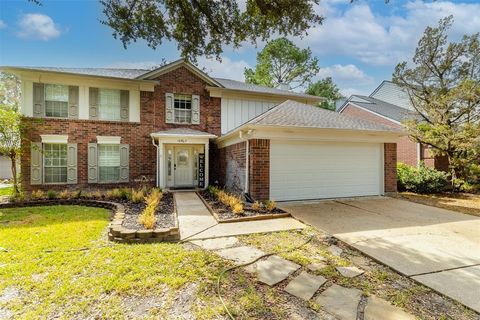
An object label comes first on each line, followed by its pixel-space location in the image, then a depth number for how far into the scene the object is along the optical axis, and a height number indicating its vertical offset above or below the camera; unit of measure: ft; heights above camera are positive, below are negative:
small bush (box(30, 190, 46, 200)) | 29.41 -4.45
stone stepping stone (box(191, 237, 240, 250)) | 14.85 -5.24
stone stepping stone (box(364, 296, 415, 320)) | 8.38 -5.33
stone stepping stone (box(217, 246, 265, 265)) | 13.03 -5.24
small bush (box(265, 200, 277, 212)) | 23.08 -4.37
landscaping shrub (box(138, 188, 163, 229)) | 17.13 -4.28
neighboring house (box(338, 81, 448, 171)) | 47.62 +11.11
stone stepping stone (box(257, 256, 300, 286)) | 10.93 -5.25
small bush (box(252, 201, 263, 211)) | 23.21 -4.48
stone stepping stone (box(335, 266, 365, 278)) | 11.30 -5.27
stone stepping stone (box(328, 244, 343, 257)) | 13.91 -5.26
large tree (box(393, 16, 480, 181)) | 37.60 +10.67
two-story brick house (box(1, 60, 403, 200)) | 27.84 +2.80
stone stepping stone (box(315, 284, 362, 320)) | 8.55 -5.30
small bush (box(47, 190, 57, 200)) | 29.66 -4.30
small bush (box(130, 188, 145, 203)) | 28.07 -4.31
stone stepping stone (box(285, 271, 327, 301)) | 9.75 -5.27
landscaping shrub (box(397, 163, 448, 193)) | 37.50 -3.17
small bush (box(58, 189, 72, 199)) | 29.77 -4.36
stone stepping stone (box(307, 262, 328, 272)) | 11.86 -5.24
